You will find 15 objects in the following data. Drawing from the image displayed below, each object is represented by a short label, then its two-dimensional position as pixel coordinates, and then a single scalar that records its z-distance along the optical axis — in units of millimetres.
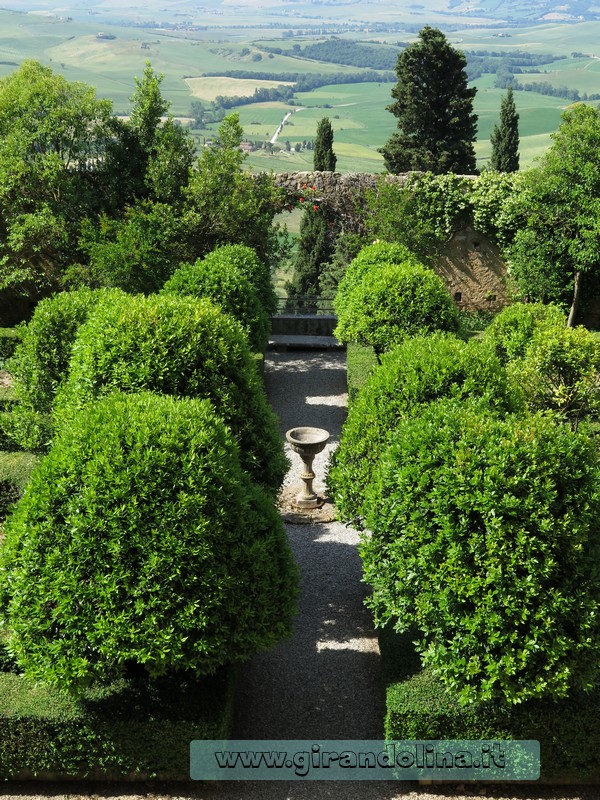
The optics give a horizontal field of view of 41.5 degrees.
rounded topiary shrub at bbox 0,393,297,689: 6508
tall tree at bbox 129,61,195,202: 18500
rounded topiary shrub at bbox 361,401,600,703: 6590
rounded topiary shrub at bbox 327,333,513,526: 8781
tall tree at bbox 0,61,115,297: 18109
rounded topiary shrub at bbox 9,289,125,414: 10859
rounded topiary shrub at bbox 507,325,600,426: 12883
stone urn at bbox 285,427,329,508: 12227
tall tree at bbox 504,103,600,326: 18516
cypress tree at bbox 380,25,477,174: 29359
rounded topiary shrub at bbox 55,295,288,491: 7988
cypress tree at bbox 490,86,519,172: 29125
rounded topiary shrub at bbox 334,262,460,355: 13852
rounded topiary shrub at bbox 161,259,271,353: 13820
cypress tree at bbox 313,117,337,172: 26766
